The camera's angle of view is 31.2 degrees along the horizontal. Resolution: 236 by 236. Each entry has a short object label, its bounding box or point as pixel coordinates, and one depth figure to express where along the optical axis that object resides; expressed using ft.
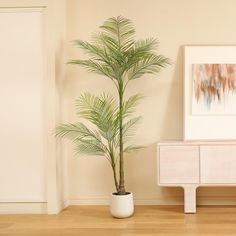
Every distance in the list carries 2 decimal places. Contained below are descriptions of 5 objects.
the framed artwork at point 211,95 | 14.99
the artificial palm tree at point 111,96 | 13.91
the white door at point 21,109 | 14.57
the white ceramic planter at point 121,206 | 13.65
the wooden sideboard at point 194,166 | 13.97
